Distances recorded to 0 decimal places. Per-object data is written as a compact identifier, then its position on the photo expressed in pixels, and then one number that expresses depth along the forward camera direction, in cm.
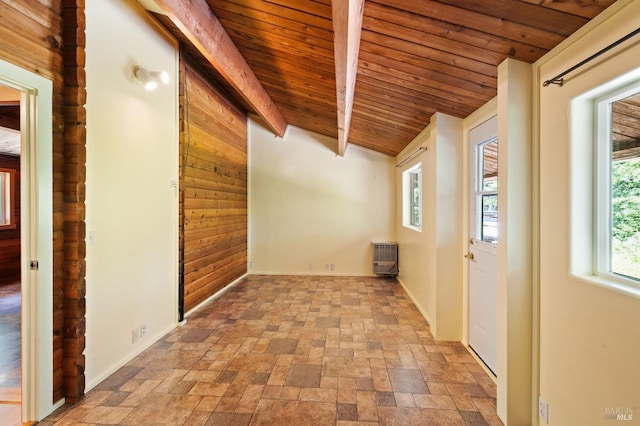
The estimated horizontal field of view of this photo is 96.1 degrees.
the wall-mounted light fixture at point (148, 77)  246
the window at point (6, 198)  515
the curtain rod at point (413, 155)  348
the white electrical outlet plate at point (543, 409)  159
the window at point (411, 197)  456
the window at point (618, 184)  120
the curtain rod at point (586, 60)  109
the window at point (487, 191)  237
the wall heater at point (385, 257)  536
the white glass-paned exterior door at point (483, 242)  227
